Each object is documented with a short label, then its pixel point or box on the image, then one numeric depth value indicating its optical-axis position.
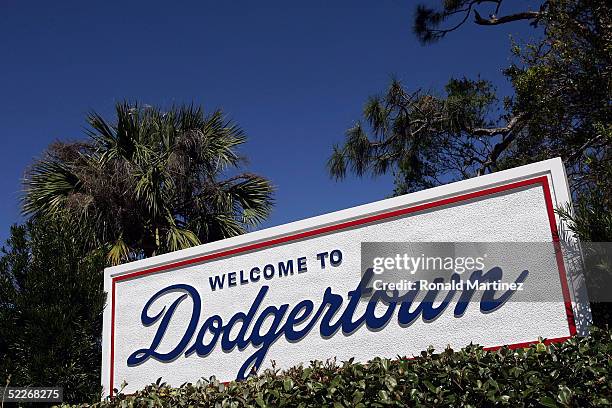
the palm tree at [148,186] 11.60
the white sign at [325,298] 5.92
